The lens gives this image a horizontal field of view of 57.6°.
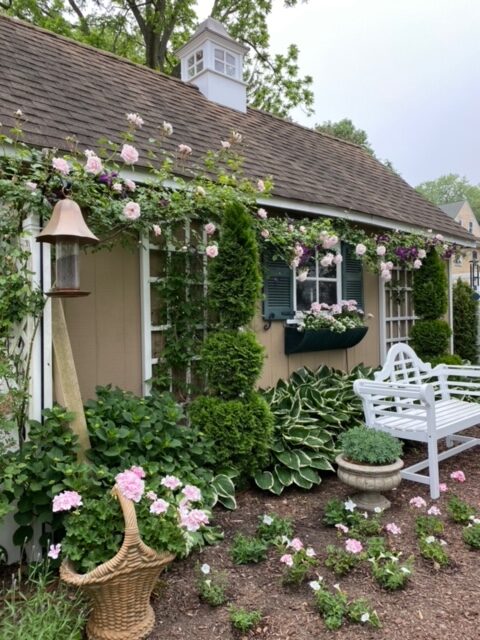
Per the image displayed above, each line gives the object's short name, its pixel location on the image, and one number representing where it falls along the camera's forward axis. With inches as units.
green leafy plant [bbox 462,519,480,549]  100.6
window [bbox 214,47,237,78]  250.2
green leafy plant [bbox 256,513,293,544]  103.9
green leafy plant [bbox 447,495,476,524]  111.7
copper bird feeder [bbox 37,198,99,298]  90.6
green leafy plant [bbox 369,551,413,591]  84.7
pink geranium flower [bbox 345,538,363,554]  93.7
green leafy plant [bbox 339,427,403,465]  117.3
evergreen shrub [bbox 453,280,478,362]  356.2
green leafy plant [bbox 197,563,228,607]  81.4
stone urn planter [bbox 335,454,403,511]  114.8
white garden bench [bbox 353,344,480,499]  129.0
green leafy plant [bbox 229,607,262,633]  74.0
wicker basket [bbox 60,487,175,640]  68.8
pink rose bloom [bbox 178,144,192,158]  131.1
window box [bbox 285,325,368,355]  181.0
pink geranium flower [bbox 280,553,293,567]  87.2
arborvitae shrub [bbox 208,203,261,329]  136.8
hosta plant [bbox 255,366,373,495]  135.4
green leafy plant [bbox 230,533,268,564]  95.6
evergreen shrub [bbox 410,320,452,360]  230.7
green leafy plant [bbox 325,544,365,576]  89.7
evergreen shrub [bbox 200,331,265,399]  133.1
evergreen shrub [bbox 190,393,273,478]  127.0
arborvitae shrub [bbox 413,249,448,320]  233.3
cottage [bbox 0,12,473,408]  134.4
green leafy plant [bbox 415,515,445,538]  105.2
